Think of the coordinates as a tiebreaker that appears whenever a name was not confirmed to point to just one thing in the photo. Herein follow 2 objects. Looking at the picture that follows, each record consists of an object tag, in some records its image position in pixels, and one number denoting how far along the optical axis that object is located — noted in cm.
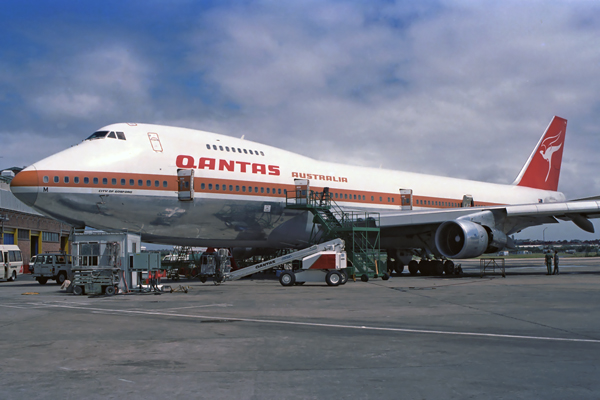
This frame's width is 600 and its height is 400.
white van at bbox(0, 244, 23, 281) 2791
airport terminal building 4393
